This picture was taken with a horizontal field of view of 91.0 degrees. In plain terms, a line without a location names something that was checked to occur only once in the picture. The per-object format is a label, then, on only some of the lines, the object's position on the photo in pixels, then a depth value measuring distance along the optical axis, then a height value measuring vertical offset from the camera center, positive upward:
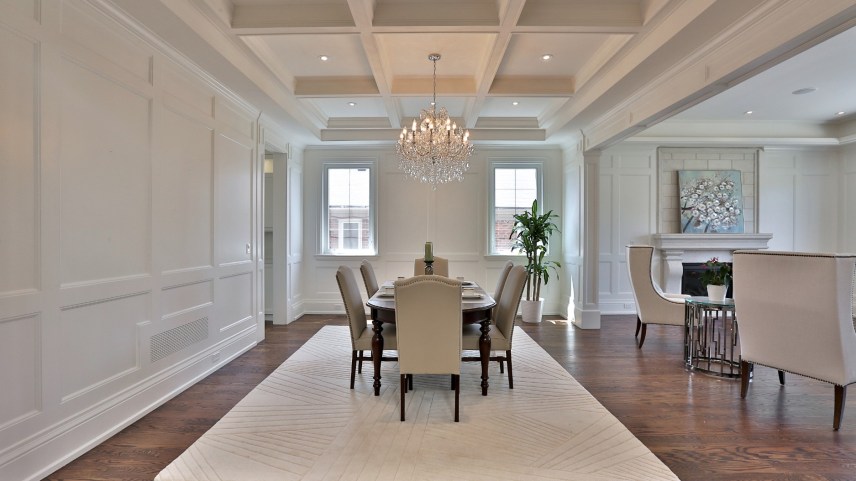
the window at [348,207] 6.75 +0.47
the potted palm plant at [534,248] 6.09 -0.17
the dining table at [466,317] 3.08 -0.61
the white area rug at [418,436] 2.21 -1.23
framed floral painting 6.48 +0.59
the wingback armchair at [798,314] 2.68 -0.53
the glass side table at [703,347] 3.87 -1.08
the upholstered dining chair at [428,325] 2.76 -0.59
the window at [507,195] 6.73 +0.67
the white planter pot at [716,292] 3.99 -0.53
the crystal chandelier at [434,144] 4.07 +0.91
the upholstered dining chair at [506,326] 3.27 -0.73
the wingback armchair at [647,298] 4.61 -0.68
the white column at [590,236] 5.77 +0.01
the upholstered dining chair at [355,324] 3.29 -0.70
